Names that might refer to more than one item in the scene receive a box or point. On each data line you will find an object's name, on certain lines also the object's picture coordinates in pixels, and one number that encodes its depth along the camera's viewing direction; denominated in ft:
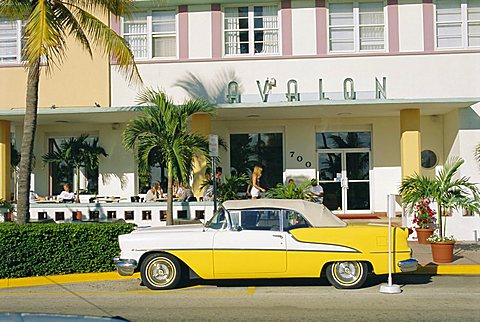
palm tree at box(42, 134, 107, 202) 64.64
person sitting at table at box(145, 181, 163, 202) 61.73
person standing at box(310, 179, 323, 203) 56.34
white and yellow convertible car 33.94
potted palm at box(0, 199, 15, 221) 57.06
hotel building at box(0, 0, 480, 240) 61.46
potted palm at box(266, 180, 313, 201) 53.98
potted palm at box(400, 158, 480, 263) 41.45
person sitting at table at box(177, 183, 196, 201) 57.52
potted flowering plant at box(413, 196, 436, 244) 49.14
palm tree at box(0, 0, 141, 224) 39.37
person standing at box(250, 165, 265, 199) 58.74
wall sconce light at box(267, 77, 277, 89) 62.23
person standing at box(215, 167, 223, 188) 57.77
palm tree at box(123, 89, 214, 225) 48.83
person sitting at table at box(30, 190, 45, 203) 62.68
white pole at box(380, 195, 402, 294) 33.53
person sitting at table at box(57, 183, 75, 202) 63.90
